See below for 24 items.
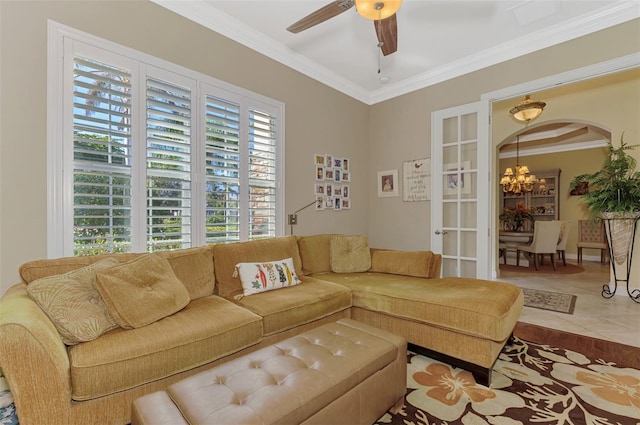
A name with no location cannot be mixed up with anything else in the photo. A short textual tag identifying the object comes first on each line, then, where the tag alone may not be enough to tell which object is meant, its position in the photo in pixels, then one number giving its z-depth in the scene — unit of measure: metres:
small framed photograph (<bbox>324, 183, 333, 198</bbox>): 3.82
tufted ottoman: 1.05
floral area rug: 1.60
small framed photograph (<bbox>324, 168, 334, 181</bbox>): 3.81
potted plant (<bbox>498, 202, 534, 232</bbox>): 6.97
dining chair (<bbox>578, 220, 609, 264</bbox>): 6.23
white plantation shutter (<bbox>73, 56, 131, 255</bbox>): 2.03
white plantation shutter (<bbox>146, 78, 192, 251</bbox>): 2.35
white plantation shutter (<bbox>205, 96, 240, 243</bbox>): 2.71
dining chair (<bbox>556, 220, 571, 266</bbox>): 5.96
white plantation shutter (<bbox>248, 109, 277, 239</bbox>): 3.04
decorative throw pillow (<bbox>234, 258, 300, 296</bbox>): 2.36
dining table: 5.81
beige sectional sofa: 1.24
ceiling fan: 1.71
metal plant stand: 3.65
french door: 3.38
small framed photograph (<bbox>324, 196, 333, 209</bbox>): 3.82
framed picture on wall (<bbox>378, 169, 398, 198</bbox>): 4.21
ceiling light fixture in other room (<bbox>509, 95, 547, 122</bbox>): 3.94
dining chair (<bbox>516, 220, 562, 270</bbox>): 5.45
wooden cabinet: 7.48
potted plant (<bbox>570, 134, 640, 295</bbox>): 3.56
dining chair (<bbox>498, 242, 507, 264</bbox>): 6.03
